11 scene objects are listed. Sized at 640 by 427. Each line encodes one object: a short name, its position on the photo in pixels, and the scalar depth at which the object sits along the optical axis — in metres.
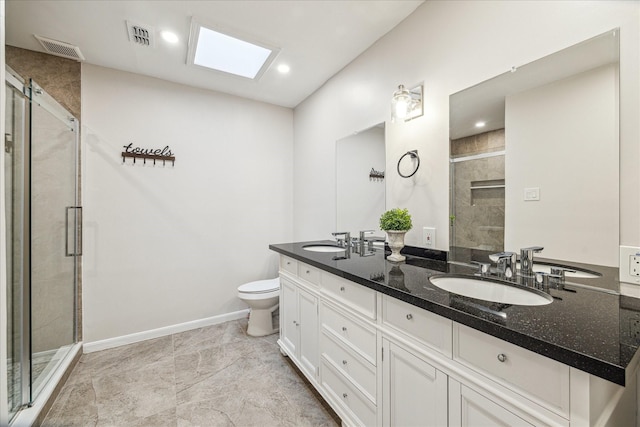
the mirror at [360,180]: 2.15
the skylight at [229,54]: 2.08
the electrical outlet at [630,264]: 0.97
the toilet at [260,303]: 2.57
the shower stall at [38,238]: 1.57
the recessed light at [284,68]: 2.43
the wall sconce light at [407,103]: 1.78
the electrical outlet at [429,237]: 1.70
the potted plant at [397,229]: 1.70
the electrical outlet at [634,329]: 0.69
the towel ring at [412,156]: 1.82
